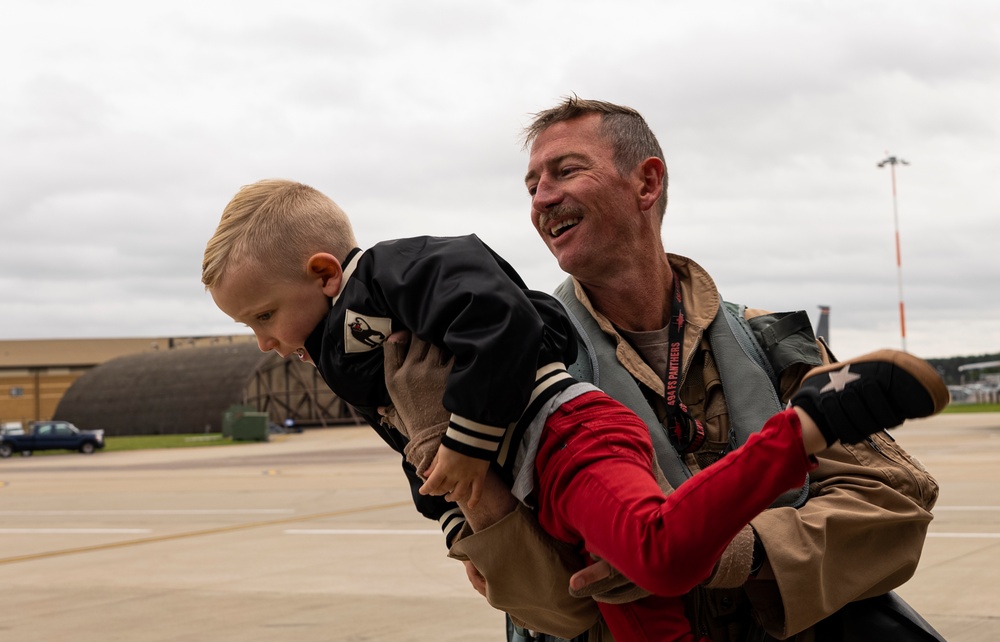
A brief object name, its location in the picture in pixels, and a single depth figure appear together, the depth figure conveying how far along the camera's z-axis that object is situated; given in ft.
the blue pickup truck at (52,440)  150.41
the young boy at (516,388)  6.08
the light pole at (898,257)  123.75
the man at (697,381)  7.88
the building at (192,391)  227.81
